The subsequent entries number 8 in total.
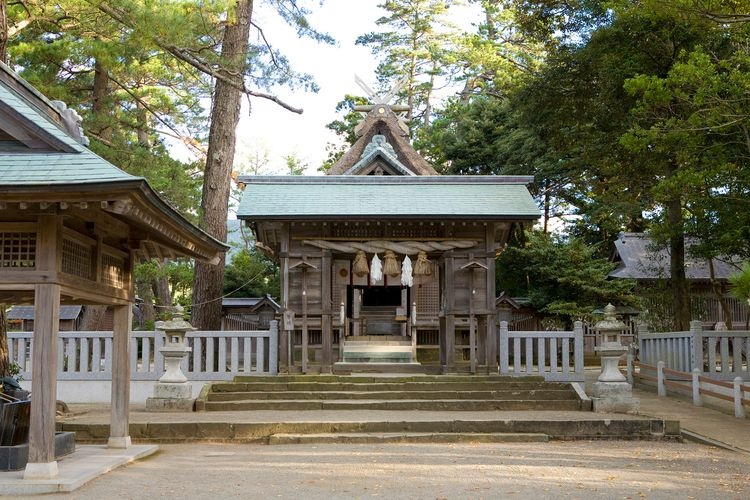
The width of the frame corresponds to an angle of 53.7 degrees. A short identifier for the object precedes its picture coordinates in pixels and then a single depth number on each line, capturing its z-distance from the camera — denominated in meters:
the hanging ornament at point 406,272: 16.33
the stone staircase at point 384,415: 11.03
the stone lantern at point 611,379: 12.75
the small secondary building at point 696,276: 27.91
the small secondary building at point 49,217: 7.20
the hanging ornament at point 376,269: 16.12
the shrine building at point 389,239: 15.53
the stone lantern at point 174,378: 12.99
